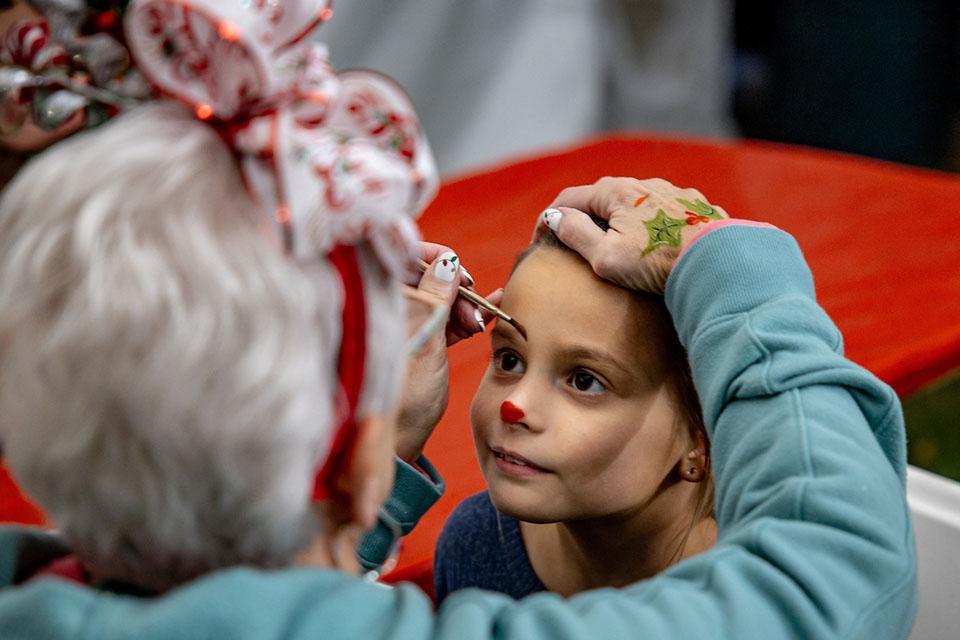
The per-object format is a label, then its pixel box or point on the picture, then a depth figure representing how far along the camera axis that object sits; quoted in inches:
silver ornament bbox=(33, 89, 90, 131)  69.0
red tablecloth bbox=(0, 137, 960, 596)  84.3
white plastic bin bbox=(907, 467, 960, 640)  81.9
